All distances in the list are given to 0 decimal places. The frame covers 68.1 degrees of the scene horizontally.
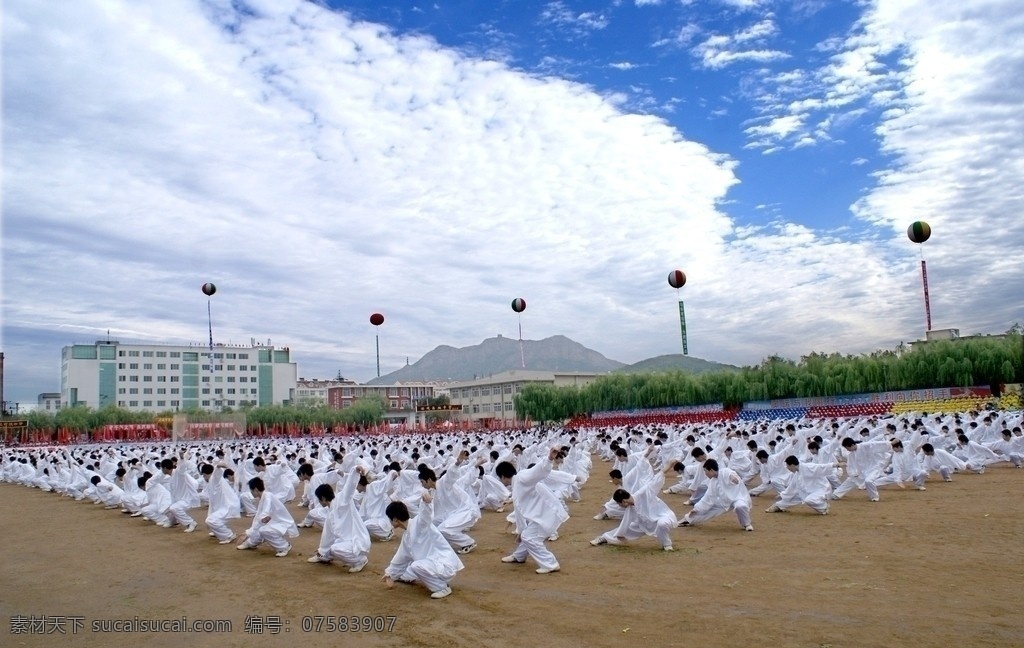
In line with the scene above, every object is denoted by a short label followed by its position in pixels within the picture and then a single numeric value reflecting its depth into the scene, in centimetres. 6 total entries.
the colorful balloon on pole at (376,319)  5041
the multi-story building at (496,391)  6850
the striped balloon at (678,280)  3728
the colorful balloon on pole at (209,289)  4388
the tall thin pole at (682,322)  4175
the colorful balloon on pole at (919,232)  2847
